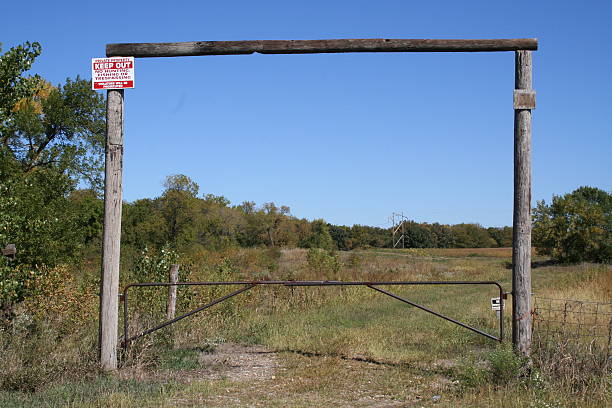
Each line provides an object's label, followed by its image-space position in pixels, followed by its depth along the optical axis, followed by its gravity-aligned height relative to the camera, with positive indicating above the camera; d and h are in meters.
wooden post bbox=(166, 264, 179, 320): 11.12 -1.24
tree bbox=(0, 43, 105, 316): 9.13 +2.06
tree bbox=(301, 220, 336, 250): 57.62 -0.57
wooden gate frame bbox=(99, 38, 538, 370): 7.73 +1.23
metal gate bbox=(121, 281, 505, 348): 7.67 -0.96
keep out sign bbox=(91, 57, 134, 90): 8.09 +2.10
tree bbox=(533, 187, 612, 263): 39.41 +0.43
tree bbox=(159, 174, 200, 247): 37.78 +0.92
